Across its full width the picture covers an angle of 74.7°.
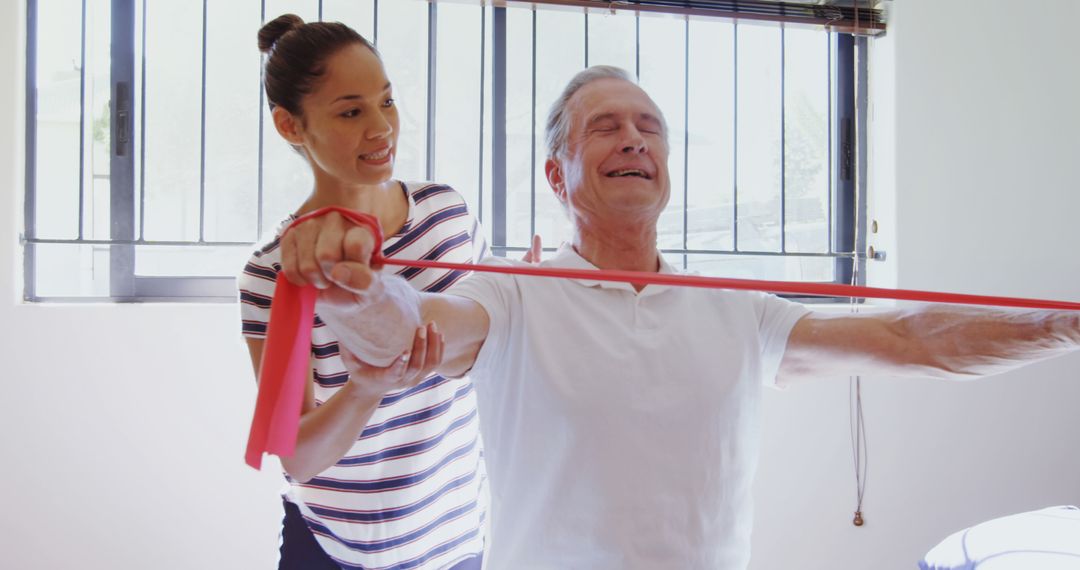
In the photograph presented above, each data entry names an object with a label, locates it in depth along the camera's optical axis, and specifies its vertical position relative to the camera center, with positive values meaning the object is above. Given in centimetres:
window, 218 +56
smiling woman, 111 -10
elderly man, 95 -11
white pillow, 156 -56
